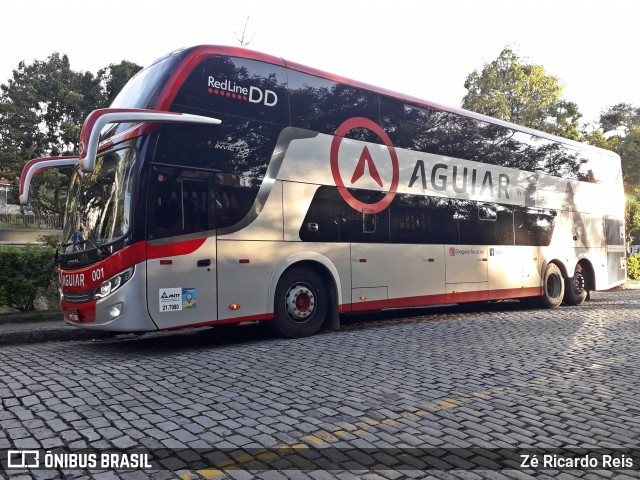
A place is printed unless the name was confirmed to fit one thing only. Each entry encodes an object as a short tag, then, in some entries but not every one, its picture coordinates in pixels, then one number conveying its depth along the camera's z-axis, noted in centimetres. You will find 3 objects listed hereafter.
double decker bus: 716
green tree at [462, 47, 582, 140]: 2952
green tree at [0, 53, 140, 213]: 2548
